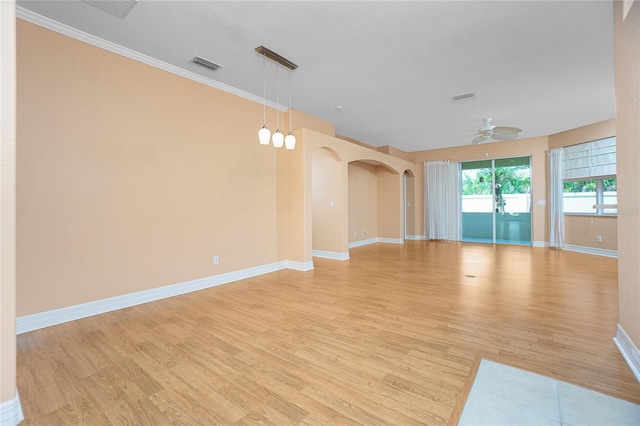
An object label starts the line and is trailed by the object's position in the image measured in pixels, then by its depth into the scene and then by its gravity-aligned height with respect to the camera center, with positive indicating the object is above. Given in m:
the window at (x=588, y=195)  6.30 +0.36
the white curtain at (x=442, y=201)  9.02 +0.35
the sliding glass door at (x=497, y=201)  8.14 +0.31
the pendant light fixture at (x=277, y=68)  3.36 +1.97
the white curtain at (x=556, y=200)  7.25 +0.27
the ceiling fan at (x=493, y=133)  4.99 +1.52
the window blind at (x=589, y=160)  6.18 +1.20
